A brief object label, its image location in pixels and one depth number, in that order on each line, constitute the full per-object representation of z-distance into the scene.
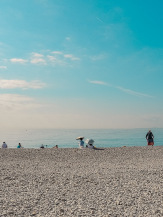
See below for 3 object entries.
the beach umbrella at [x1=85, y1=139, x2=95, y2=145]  24.36
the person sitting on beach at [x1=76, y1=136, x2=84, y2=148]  24.85
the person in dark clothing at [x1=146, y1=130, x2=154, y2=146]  26.84
